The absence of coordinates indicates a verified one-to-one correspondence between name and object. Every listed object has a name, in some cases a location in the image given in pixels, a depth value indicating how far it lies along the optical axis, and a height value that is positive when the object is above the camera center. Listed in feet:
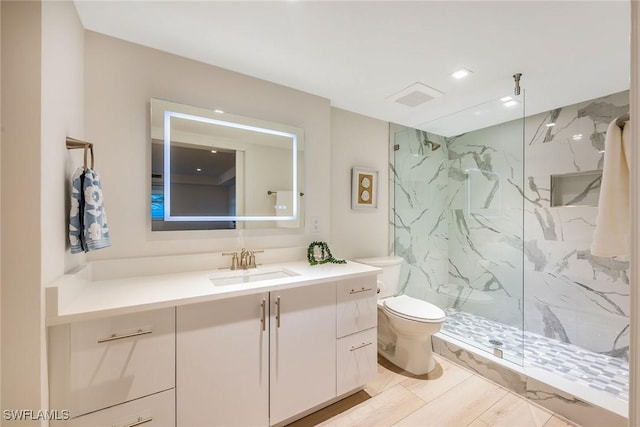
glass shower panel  8.21 -0.22
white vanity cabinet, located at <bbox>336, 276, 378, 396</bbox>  5.45 -2.70
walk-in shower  6.90 -1.03
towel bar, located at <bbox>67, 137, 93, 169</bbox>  3.84 +0.98
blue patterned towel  3.72 -0.09
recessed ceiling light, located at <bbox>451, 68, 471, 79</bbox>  5.83 +3.25
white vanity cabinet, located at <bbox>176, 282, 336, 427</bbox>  3.99 -2.57
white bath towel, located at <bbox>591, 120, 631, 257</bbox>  3.45 +0.22
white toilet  6.41 -2.95
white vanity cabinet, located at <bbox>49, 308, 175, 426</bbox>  3.28 -2.10
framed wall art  8.12 +0.78
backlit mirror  5.23 +0.92
